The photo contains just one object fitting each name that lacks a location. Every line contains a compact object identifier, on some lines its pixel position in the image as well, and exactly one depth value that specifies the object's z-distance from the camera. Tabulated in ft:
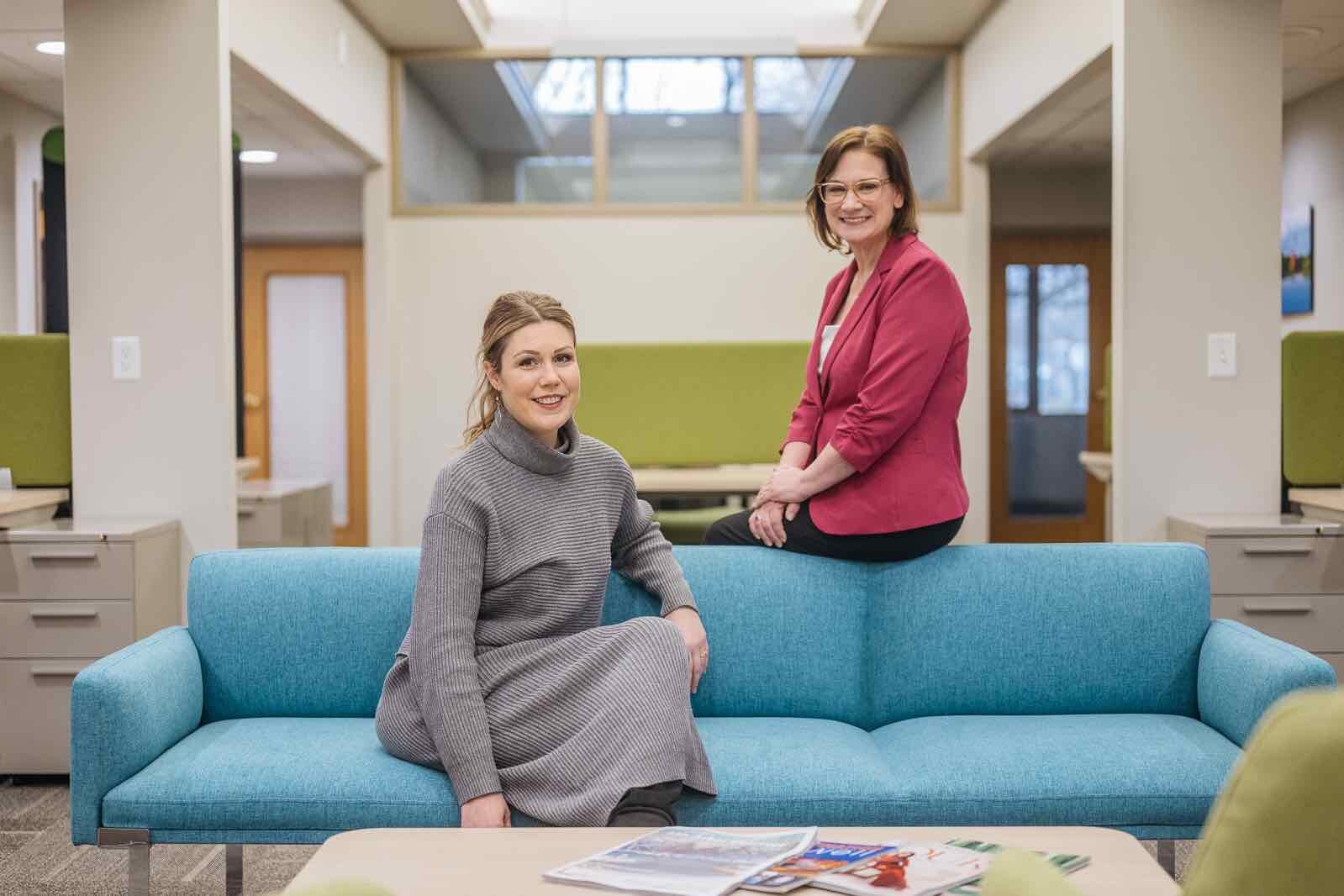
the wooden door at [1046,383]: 23.82
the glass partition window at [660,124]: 19.03
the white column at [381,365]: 18.62
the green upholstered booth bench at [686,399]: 15.74
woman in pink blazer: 7.44
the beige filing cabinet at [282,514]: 14.79
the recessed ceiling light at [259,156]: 21.93
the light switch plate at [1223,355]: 11.45
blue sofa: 6.83
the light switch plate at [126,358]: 11.45
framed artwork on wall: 19.21
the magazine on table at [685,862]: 4.21
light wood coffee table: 4.40
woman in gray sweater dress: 6.16
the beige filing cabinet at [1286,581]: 10.28
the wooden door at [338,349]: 24.89
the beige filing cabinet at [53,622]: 10.25
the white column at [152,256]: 11.39
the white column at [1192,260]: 11.40
